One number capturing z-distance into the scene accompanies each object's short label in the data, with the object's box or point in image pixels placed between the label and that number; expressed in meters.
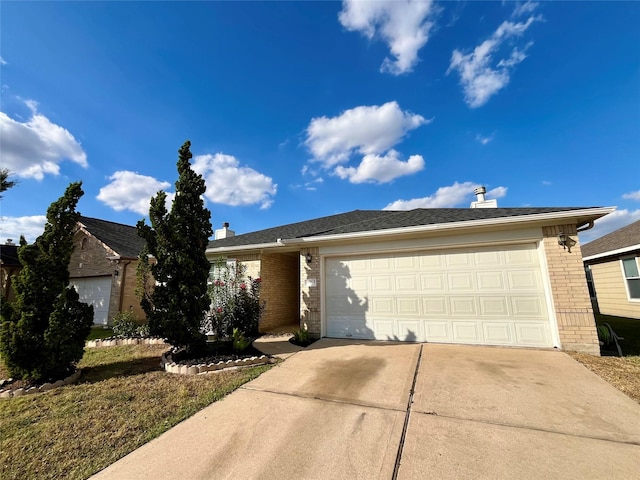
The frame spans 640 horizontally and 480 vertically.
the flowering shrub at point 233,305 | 7.30
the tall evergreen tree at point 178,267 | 5.55
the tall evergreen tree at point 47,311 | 4.48
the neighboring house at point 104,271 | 11.59
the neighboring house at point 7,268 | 14.54
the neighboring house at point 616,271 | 10.25
